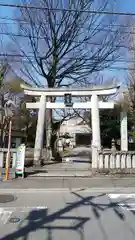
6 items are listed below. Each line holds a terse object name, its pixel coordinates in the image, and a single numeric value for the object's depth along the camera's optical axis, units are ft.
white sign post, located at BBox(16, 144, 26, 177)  26.70
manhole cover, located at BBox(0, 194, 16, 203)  18.40
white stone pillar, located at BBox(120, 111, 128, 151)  34.87
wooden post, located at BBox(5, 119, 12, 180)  25.71
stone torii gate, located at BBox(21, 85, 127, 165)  34.22
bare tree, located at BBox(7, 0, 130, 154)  47.92
